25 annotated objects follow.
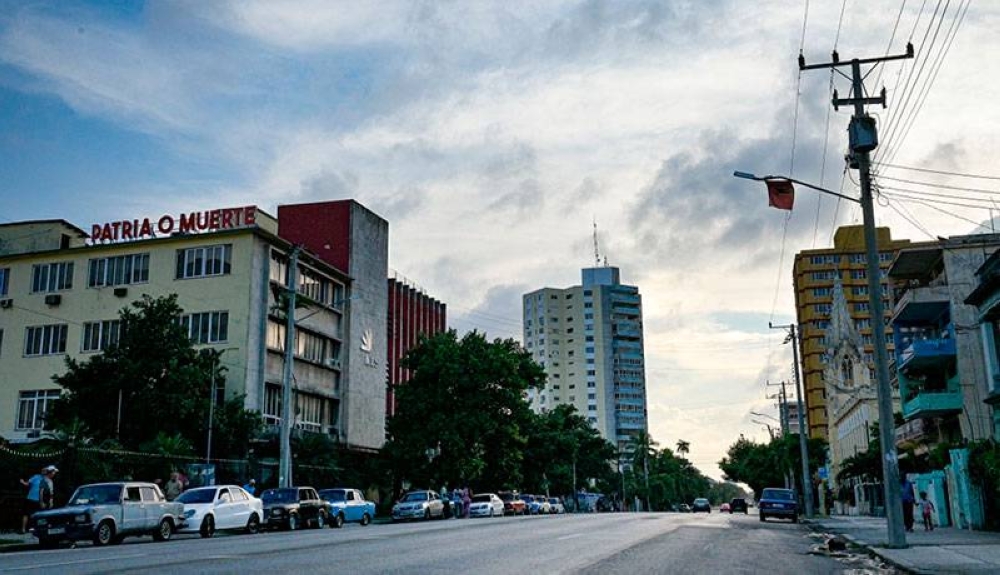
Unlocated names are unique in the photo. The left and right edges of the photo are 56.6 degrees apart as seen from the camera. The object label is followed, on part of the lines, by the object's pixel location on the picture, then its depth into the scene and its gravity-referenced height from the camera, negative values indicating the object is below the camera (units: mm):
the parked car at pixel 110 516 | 22172 -589
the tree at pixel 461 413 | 56844 +4569
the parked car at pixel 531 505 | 62362 -1222
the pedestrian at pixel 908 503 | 33303 -738
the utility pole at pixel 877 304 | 21594 +4224
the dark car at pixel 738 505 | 76750 -1666
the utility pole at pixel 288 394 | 38188 +3981
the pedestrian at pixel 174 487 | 32812 +139
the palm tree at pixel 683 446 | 193250 +7990
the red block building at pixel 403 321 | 81125 +15083
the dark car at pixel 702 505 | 91250 -1957
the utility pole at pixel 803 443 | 57406 +2491
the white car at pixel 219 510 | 26875 -569
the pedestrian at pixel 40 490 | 25266 +70
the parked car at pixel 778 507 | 46125 -1113
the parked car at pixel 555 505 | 71738 -1453
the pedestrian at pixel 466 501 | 54750 -773
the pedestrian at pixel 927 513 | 33531 -1107
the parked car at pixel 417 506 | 46375 -872
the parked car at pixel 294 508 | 32819 -663
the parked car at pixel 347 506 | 38094 -727
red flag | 23531 +7211
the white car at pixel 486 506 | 53312 -1033
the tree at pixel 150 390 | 44125 +4779
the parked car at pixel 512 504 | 57500 -1011
